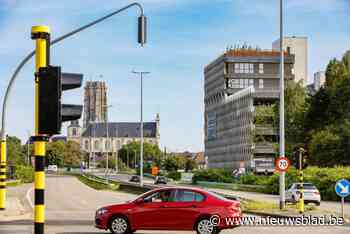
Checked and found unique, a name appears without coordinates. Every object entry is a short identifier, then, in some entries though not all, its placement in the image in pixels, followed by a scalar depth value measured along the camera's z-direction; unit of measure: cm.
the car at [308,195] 4344
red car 2069
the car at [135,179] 11568
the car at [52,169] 18230
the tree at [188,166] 19740
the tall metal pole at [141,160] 7452
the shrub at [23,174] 10412
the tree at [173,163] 19038
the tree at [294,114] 9556
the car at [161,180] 9842
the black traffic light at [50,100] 884
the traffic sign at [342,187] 2702
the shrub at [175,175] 12632
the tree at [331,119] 7731
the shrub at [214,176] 9288
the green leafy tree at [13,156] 11096
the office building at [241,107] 12812
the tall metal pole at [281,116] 3238
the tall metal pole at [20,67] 2231
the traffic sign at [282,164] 3139
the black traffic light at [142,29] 2222
